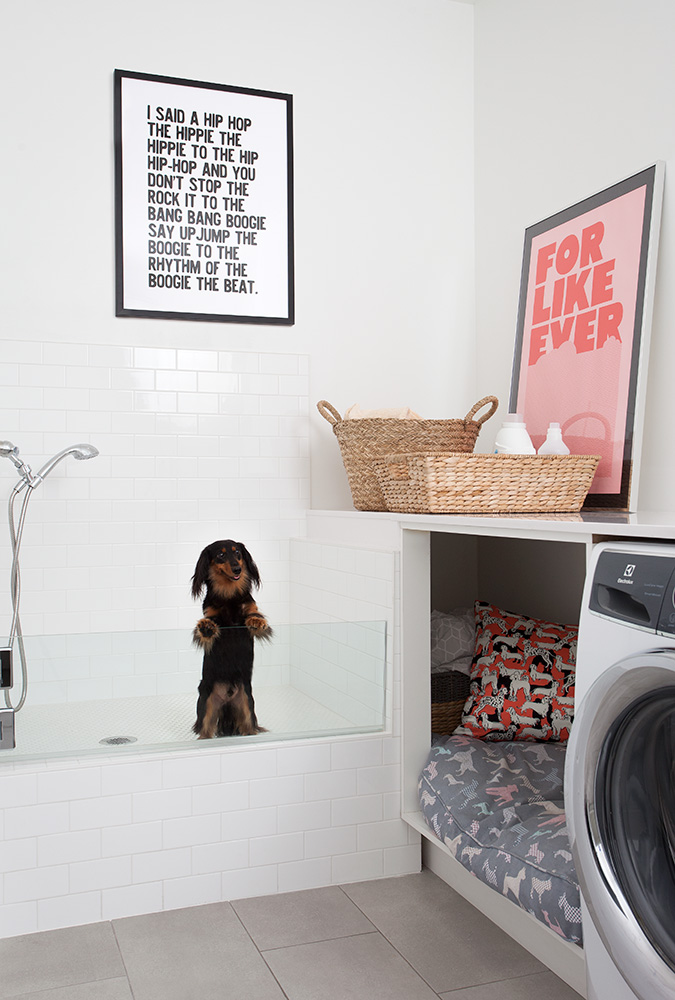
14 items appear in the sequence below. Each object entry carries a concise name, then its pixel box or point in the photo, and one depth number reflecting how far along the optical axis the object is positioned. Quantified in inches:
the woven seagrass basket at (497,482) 82.5
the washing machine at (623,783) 49.3
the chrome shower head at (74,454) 100.5
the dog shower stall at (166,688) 78.2
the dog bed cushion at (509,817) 64.0
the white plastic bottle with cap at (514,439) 91.6
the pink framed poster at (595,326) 87.8
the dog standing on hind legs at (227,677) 83.4
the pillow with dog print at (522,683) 91.6
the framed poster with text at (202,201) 109.7
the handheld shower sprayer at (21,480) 100.0
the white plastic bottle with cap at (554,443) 90.7
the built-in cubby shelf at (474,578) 65.5
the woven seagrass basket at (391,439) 99.5
